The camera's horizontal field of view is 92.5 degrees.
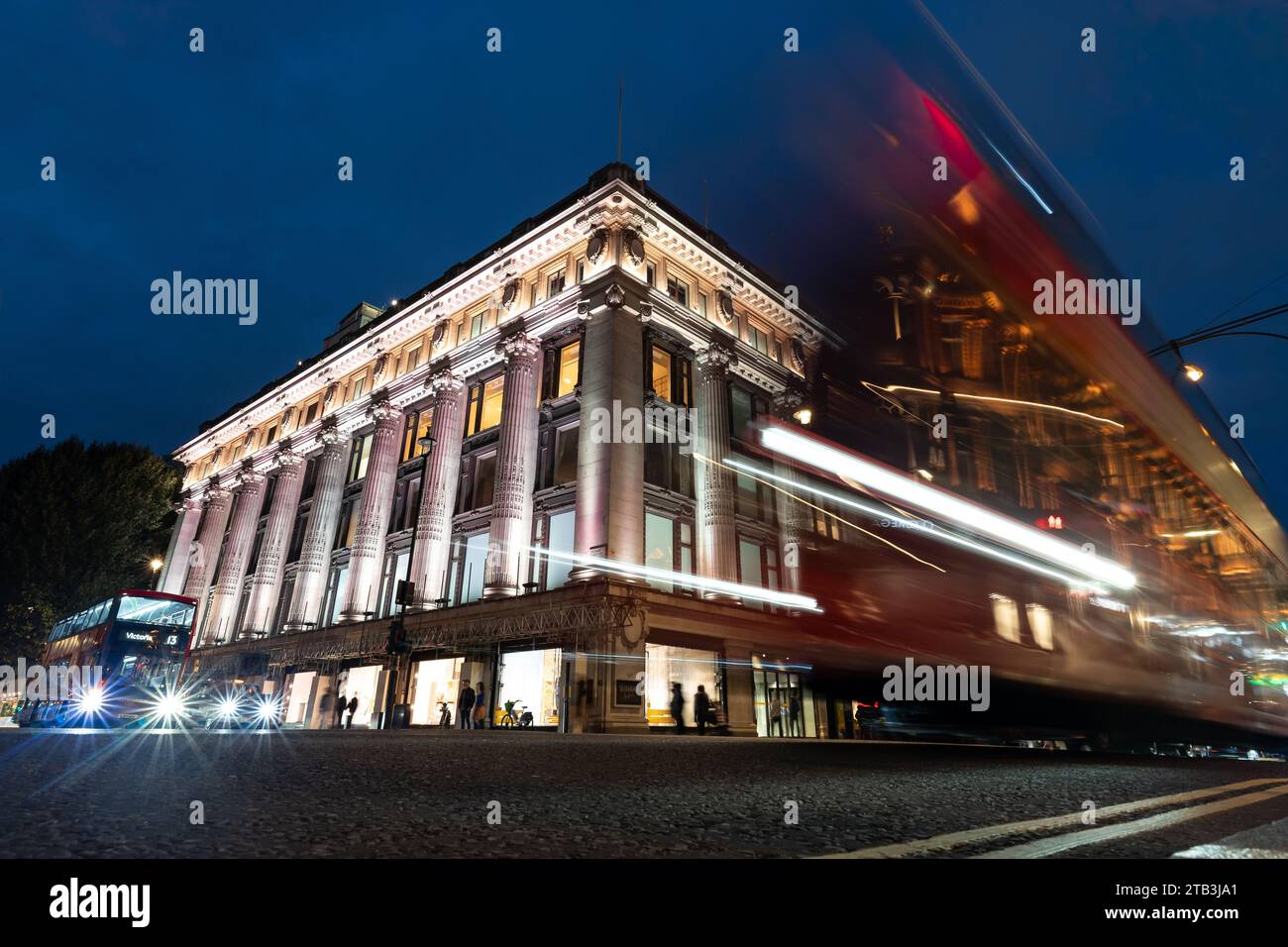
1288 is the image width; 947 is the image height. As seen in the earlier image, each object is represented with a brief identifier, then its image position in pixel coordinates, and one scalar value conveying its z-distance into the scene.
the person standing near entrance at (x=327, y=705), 29.33
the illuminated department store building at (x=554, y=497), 23.48
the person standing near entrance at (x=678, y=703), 20.17
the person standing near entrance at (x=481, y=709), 22.94
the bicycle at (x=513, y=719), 22.52
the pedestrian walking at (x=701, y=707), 20.50
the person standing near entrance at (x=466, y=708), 21.78
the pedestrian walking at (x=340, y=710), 25.33
